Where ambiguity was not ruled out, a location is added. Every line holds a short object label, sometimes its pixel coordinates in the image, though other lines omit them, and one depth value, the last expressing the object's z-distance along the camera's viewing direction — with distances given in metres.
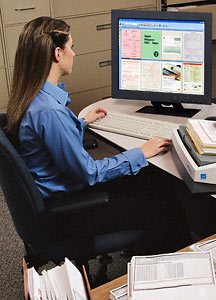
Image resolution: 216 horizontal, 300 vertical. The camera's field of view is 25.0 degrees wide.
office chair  1.58
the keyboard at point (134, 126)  2.00
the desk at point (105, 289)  1.31
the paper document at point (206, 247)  1.44
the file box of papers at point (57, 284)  1.14
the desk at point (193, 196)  2.19
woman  1.66
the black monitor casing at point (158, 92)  2.03
